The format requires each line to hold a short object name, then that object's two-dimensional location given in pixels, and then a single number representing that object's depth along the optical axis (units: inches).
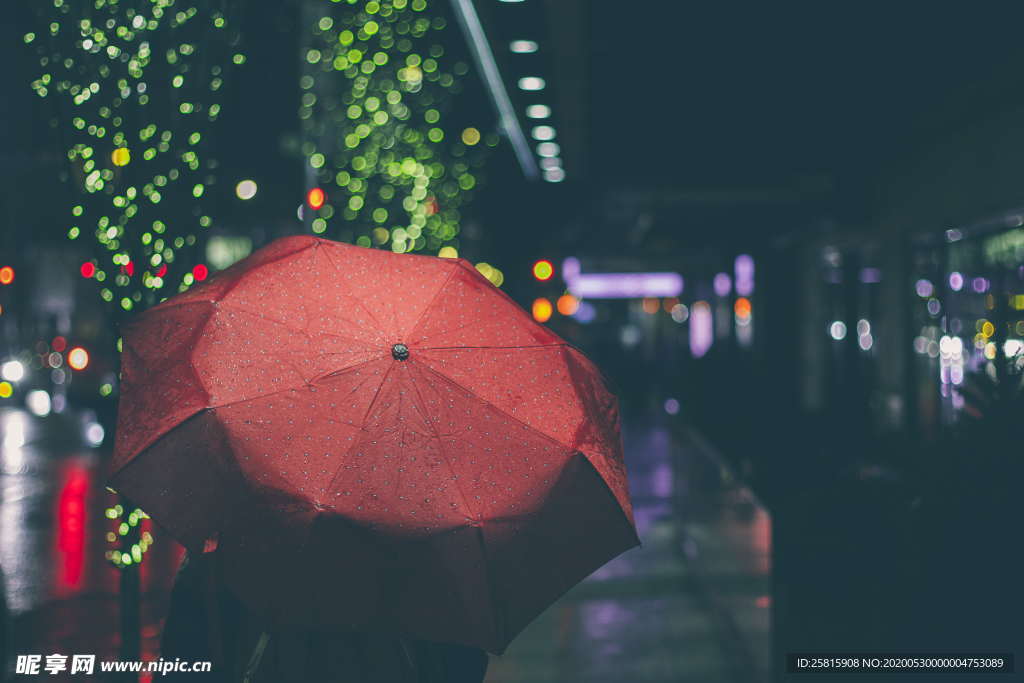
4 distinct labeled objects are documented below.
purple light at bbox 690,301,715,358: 1179.3
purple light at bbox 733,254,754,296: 941.8
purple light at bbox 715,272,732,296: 1036.8
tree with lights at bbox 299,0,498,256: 406.9
